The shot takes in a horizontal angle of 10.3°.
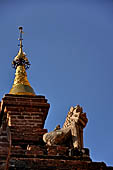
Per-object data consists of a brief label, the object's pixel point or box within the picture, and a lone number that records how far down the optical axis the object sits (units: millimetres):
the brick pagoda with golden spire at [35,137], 11708
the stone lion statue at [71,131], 13042
